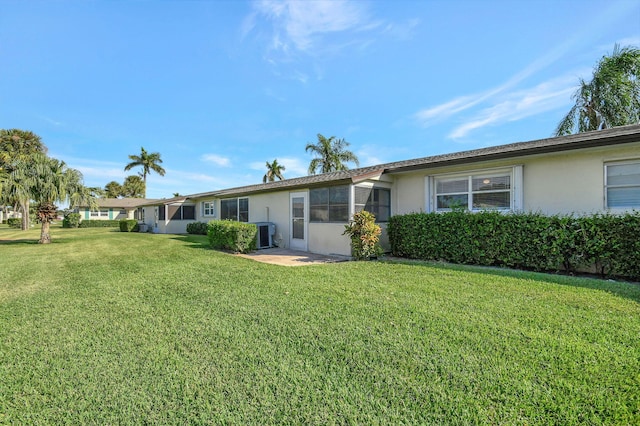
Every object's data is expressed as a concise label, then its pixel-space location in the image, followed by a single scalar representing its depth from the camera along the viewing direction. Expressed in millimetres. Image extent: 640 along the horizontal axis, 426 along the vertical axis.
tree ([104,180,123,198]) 52906
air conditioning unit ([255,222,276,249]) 12547
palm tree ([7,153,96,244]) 12859
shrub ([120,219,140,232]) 25141
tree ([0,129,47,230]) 24241
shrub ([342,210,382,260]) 8602
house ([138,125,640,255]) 6531
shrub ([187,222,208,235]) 20766
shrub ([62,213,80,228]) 31750
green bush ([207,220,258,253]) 10812
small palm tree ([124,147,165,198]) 42594
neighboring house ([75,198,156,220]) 38625
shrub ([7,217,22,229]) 33594
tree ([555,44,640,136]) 14102
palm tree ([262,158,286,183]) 35344
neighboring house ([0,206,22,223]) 45250
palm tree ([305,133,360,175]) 27375
